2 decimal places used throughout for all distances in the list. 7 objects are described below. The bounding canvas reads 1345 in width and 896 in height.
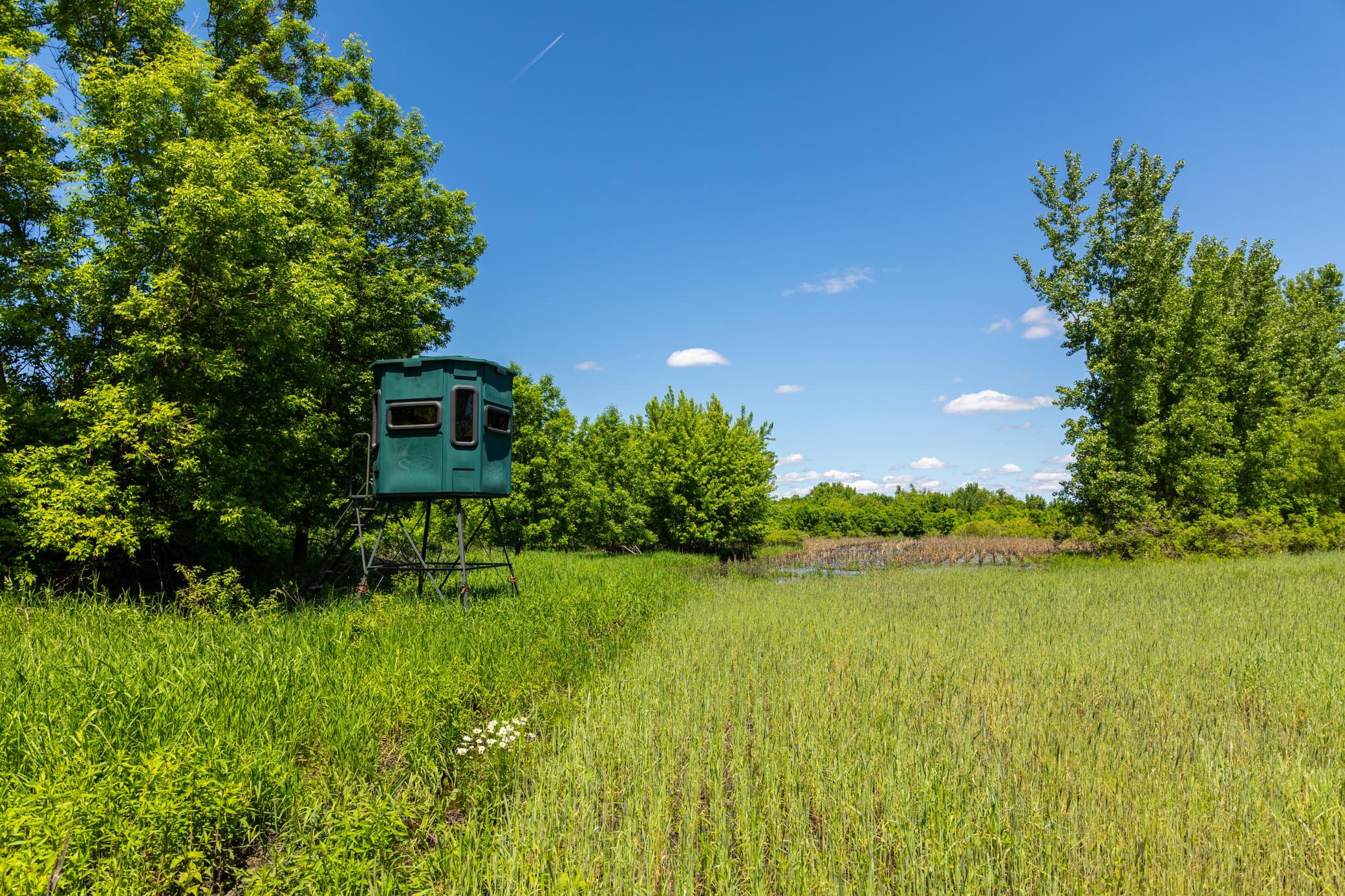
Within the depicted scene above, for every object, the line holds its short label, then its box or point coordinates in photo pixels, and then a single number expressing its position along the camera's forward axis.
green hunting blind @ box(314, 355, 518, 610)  9.97
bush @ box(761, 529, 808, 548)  50.00
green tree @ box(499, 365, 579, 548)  28.08
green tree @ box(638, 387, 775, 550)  33.09
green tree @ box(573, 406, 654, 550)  30.17
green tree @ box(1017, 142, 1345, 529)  25.31
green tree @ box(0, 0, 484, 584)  9.75
